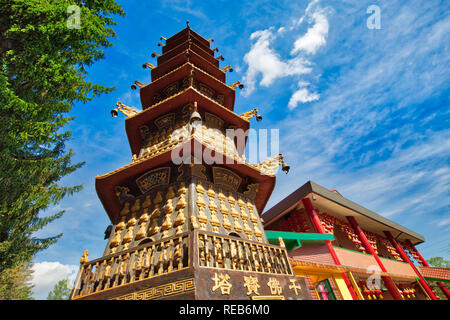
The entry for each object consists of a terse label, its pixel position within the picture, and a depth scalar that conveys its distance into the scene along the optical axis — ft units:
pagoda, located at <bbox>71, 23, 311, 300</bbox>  16.85
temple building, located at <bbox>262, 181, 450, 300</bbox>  31.76
